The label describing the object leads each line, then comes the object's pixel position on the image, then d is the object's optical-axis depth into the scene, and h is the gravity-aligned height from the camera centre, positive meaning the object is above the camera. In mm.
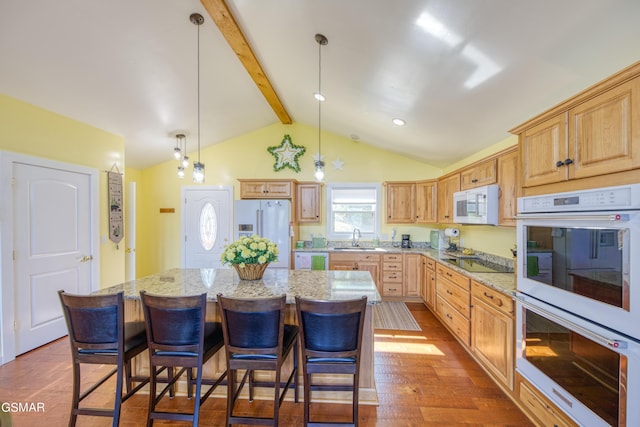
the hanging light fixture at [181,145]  3331 +1137
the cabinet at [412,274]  4328 -1045
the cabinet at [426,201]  4469 +165
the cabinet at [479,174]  2781 +423
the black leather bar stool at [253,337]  1529 -762
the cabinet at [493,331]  1996 -1012
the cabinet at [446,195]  3756 +239
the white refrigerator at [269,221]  4426 -173
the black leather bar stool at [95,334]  1601 -770
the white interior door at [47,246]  2693 -393
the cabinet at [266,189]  4645 +389
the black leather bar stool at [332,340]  1534 -779
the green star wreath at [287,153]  5074 +1117
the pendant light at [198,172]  2665 +398
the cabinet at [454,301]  2719 -1044
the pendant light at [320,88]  2301 +1515
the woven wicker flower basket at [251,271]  2275 -526
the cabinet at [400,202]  4758 +159
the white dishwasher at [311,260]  4484 -846
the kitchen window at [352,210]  5051 +15
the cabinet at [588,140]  1189 +383
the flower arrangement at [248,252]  2209 -353
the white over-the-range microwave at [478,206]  2705 +59
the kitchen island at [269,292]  1941 -619
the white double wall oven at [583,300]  1157 -472
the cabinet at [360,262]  4406 -869
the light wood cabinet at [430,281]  3753 -1057
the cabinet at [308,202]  4891 +164
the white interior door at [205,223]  5039 -237
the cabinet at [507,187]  2455 +230
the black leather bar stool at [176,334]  1590 -768
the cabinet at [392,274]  4379 -1054
